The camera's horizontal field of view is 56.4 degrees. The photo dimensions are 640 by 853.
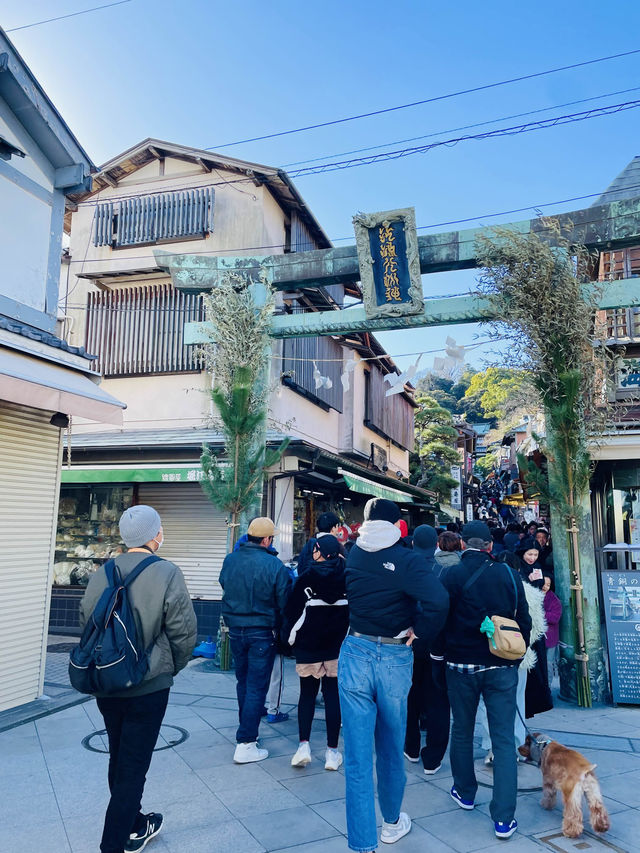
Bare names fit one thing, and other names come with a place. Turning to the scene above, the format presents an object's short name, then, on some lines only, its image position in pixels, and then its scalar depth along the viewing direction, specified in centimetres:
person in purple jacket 698
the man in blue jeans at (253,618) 513
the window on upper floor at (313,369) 1242
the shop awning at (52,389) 607
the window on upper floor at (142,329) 1197
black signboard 665
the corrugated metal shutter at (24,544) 662
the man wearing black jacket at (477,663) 400
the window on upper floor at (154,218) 1260
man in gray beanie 339
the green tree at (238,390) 851
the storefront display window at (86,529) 1166
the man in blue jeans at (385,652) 367
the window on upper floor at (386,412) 1844
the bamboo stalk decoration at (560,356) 718
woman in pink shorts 499
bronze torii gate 739
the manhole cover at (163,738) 543
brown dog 381
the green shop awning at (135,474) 978
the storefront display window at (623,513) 880
